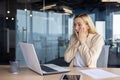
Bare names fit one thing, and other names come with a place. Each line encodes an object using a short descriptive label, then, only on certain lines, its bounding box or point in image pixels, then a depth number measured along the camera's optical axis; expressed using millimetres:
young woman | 2395
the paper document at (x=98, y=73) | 1924
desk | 1873
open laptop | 1881
